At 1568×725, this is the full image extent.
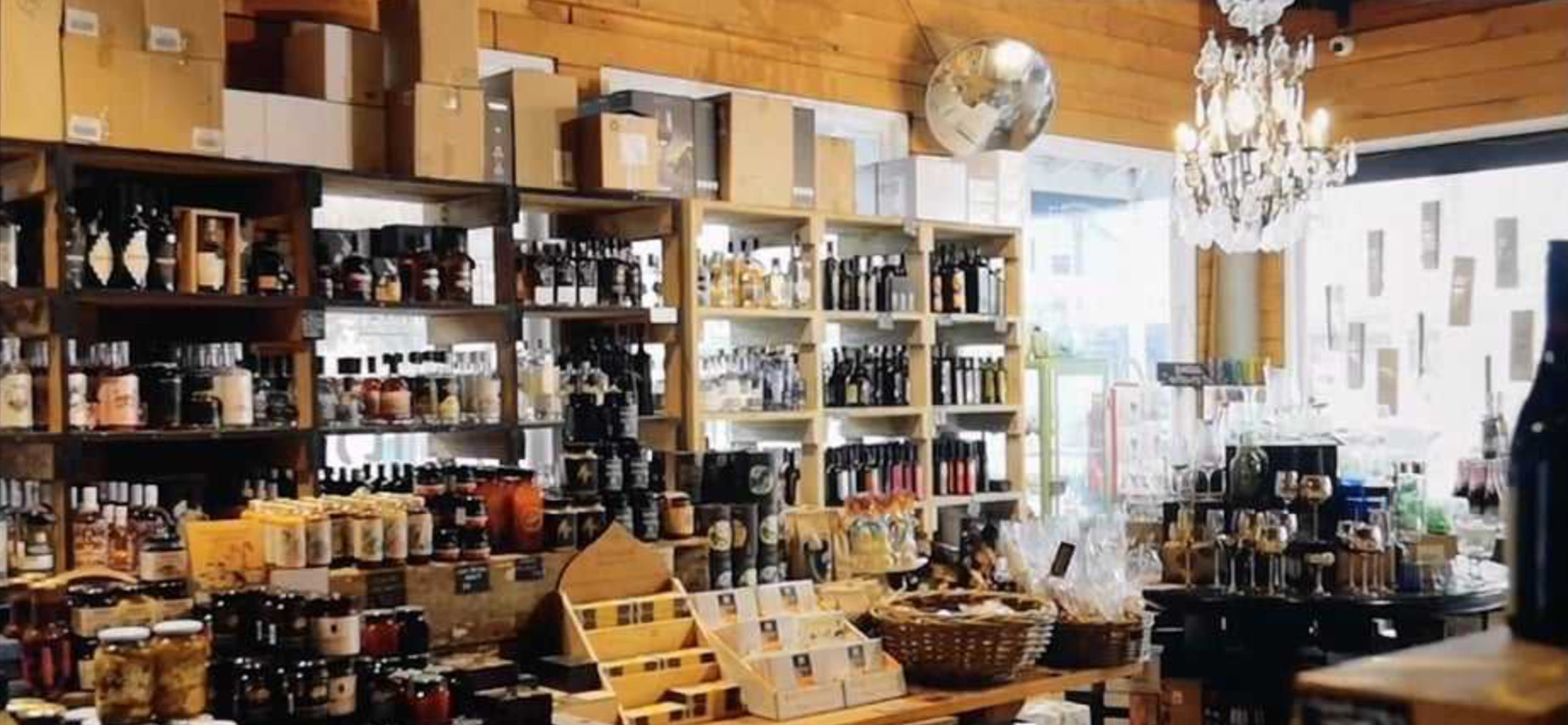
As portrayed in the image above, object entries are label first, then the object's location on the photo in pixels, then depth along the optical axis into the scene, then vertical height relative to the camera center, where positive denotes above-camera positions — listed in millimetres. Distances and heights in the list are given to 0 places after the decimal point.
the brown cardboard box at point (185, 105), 3717 +594
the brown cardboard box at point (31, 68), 3480 +642
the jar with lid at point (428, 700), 2494 -579
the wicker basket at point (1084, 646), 3238 -650
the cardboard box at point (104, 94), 3590 +601
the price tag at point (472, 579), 2865 -438
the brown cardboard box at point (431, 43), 4180 +831
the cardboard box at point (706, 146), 4934 +631
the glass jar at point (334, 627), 2488 -456
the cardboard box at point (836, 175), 5355 +578
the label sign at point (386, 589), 2754 -439
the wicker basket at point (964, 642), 2992 -596
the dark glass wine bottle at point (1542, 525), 1371 -173
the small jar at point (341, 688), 2438 -545
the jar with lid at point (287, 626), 2479 -451
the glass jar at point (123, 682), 2236 -486
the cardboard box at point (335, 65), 4152 +768
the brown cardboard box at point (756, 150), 4965 +627
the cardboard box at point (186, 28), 3729 +784
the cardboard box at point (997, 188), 5781 +570
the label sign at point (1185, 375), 5473 -139
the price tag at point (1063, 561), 3393 -493
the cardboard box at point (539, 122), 4480 +654
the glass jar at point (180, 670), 2273 -480
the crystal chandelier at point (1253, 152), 4828 +579
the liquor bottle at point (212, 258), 3789 +222
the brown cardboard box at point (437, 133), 4152 +581
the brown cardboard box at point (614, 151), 4543 +573
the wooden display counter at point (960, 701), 2856 -699
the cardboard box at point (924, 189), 5555 +548
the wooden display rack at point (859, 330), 4871 +35
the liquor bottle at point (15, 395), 3533 -104
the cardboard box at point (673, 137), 4746 +649
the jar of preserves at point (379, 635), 2607 -492
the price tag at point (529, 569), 2941 -433
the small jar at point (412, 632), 2643 -495
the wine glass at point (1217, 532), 4277 -547
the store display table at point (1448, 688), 1170 -280
